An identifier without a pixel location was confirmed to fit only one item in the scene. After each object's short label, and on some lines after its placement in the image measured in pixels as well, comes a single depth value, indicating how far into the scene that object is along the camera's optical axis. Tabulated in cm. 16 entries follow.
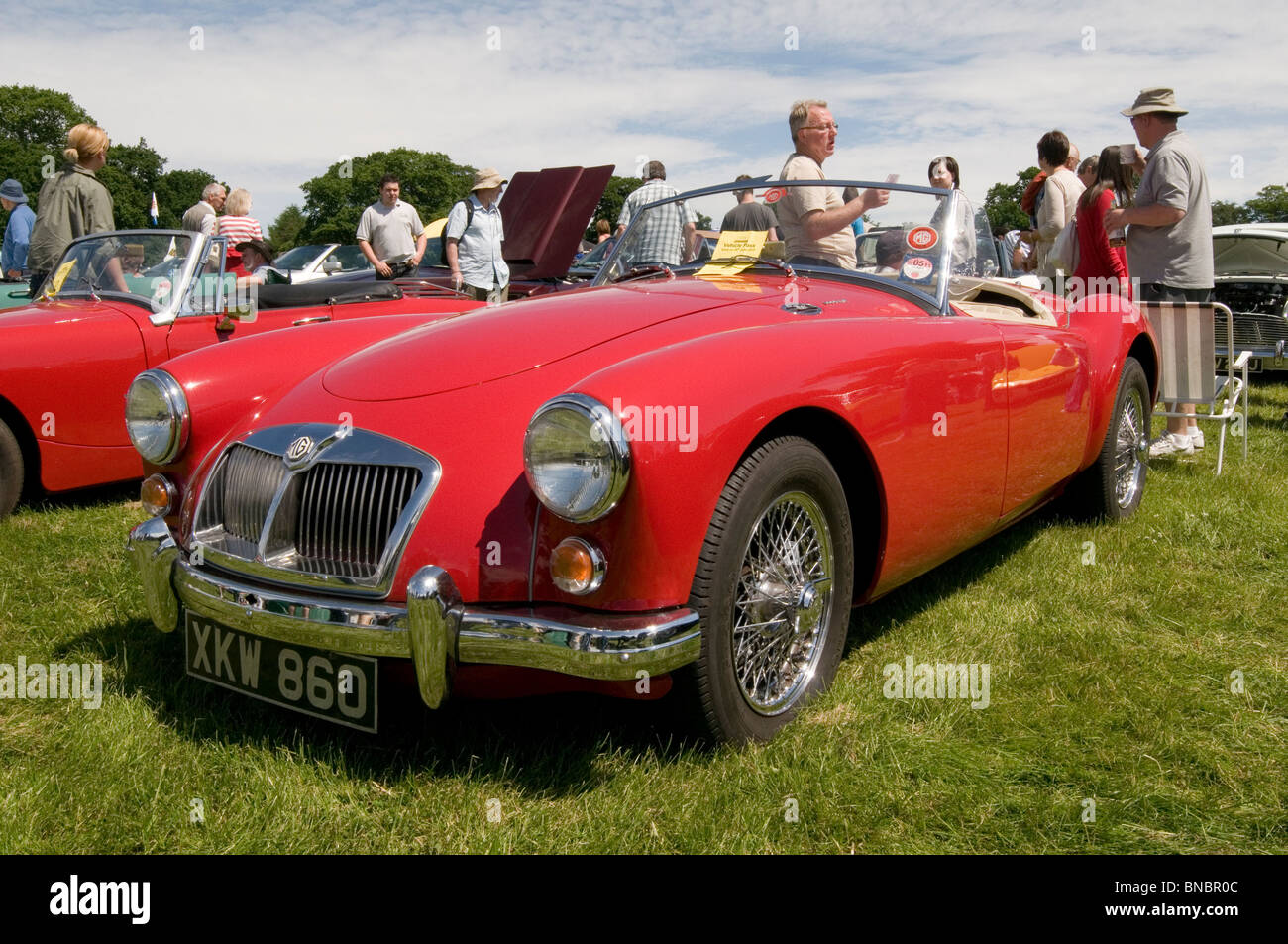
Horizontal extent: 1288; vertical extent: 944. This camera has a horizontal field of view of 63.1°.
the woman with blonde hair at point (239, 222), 781
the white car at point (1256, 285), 851
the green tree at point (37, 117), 6444
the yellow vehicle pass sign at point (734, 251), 370
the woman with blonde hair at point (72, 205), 648
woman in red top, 571
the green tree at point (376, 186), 6494
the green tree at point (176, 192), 7025
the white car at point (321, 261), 1457
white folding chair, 548
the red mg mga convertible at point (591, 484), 215
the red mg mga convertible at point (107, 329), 471
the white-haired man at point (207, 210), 719
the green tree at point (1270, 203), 5362
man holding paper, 368
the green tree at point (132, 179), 6081
